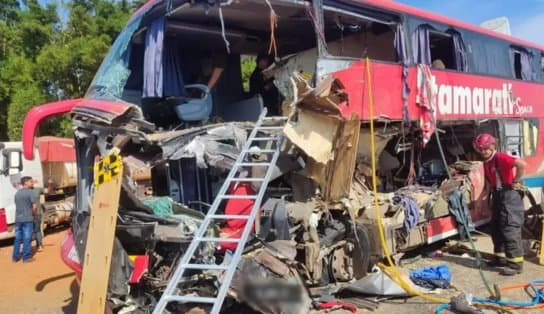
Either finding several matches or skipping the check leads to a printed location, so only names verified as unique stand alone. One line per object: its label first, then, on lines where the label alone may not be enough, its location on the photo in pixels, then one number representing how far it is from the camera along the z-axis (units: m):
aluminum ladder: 3.85
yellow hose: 5.02
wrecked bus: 4.73
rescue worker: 5.80
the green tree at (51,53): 18.27
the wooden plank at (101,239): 4.38
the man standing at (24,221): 9.07
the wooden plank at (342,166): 5.42
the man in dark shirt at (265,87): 8.13
